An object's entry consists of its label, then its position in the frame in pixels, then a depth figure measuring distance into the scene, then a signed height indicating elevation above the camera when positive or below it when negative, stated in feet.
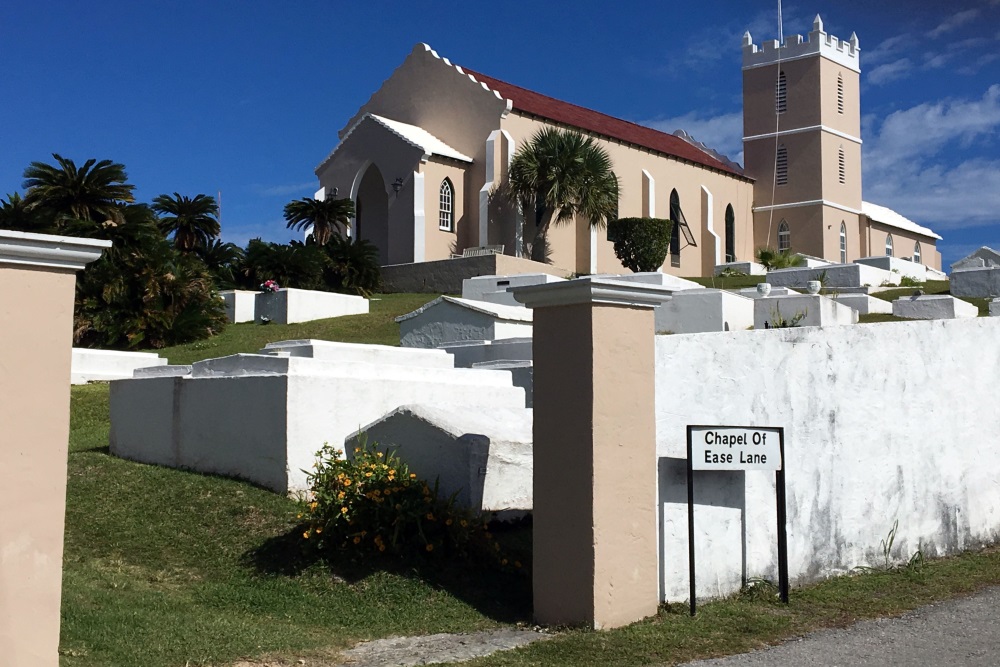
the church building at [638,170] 135.54 +32.64
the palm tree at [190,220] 128.67 +20.70
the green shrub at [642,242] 131.95 +18.66
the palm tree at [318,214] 132.46 +22.11
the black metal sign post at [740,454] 25.32 -1.47
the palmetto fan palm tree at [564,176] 131.44 +26.65
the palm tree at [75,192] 103.14 +19.40
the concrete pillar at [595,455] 23.89 -1.40
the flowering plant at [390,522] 27.89 -3.42
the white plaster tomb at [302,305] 98.53 +8.20
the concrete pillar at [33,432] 17.89 -0.69
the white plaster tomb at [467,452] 29.91 -1.71
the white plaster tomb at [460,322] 64.85 +4.39
